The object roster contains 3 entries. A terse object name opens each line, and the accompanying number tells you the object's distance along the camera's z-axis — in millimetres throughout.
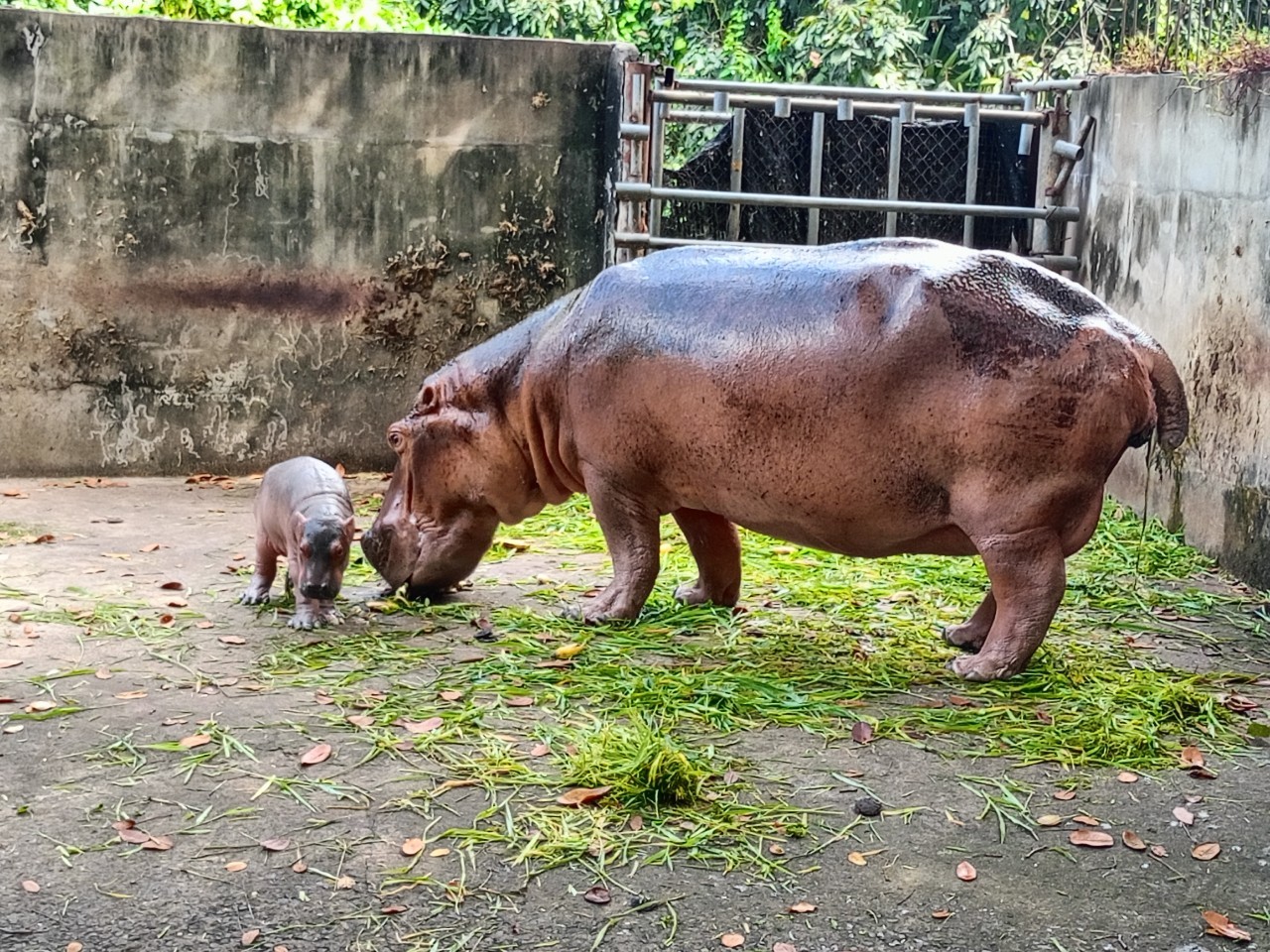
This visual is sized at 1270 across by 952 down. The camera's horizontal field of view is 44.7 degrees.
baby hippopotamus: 5543
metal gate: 8680
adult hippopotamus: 4801
